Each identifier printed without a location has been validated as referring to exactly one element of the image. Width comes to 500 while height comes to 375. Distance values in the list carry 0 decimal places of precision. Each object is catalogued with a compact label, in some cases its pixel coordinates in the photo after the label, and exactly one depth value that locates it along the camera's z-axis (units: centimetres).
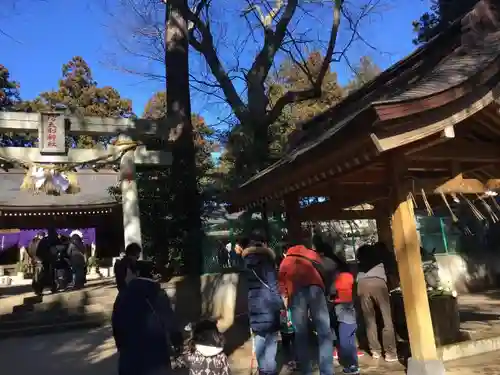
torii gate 776
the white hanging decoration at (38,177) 780
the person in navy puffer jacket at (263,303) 481
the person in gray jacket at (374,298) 581
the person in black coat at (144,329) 322
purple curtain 2100
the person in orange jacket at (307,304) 475
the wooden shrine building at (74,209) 1568
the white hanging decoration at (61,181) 801
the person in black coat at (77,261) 1221
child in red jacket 520
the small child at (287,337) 633
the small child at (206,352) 326
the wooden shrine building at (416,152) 435
